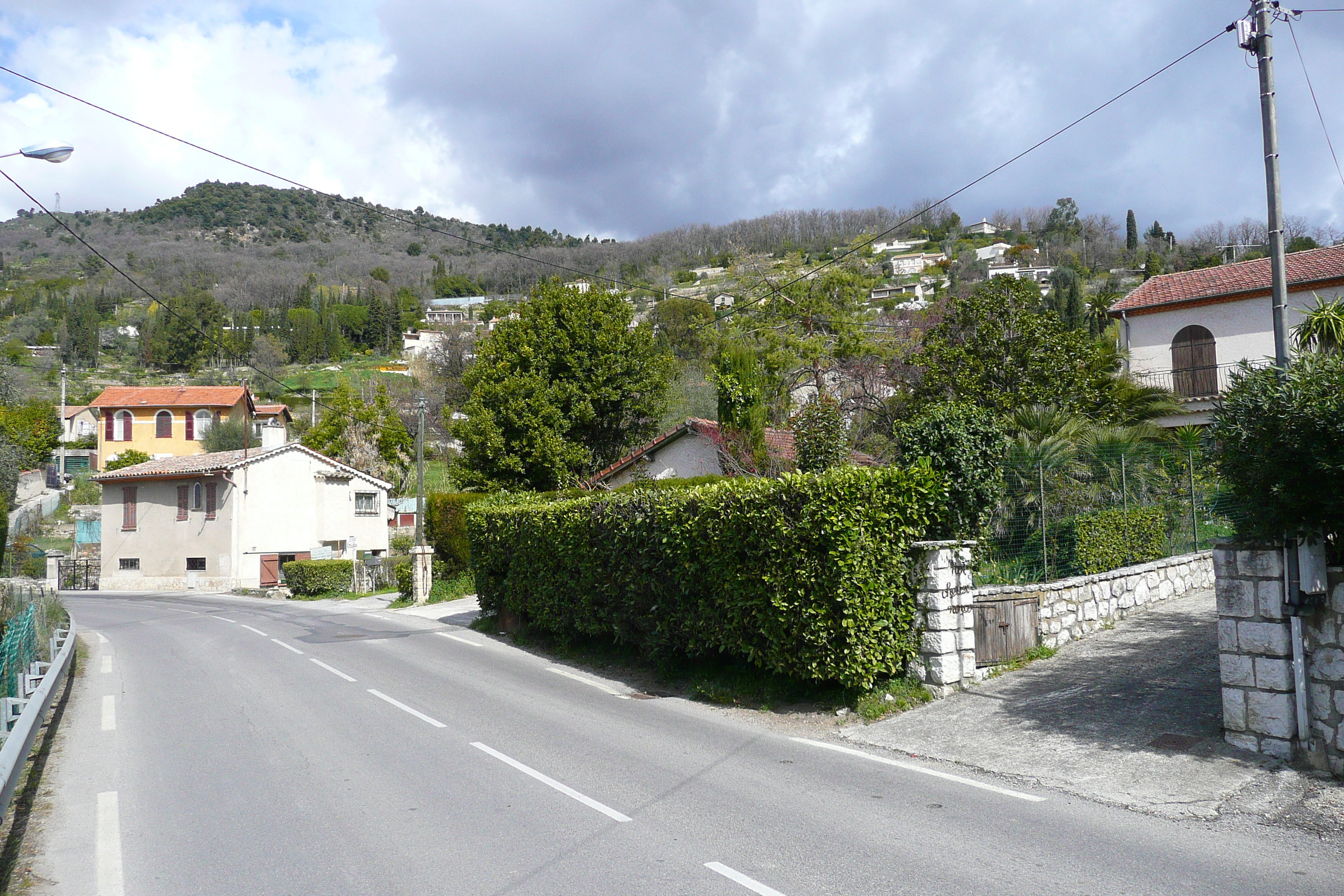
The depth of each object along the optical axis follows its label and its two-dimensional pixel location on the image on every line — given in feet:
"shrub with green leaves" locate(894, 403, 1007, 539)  34.73
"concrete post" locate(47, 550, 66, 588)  139.44
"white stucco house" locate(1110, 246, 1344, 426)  91.04
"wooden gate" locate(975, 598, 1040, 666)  34.32
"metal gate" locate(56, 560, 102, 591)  150.00
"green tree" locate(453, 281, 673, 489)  90.68
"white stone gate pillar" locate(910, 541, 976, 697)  32.60
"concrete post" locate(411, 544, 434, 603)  92.17
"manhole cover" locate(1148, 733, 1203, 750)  24.79
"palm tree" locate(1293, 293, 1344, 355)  31.63
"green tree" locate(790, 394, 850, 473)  58.85
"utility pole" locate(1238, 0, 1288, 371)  31.58
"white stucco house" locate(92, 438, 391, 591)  133.69
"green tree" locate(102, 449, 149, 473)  197.47
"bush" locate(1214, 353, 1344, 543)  21.09
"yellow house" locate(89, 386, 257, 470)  210.38
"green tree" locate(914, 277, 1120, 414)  66.28
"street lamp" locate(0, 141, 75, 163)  33.63
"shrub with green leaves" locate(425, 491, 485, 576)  98.99
